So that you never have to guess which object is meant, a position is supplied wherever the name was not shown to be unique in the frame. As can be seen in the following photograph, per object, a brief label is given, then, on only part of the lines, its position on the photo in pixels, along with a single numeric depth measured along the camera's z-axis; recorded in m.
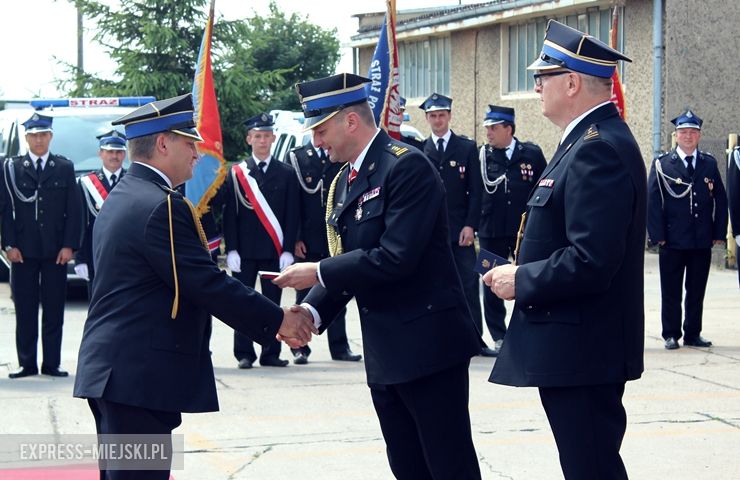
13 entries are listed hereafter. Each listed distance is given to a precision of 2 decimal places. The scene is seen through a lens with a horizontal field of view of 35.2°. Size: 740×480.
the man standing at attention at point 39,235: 9.70
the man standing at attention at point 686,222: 10.73
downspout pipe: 20.23
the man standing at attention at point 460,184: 10.68
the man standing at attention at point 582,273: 4.02
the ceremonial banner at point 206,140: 10.07
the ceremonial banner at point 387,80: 10.75
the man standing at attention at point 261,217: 10.12
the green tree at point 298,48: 32.00
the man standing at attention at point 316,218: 10.40
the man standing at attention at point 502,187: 10.66
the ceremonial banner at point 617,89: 10.90
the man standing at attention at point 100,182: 9.93
